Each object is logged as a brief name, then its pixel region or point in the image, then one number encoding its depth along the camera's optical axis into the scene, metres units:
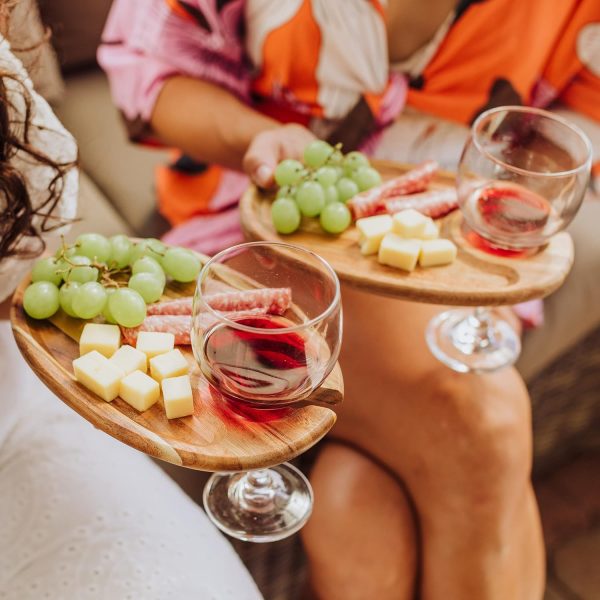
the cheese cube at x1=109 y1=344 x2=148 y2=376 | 0.69
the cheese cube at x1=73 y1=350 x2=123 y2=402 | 0.67
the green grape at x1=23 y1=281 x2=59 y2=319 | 0.74
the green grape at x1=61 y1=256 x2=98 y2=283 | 0.77
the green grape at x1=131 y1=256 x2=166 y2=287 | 0.79
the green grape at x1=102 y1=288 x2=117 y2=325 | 0.75
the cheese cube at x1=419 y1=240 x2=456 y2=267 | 0.91
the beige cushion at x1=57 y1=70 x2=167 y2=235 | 1.47
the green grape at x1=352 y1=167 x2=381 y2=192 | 1.02
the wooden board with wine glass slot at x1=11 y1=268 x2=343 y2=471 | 0.63
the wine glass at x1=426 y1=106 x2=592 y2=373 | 0.94
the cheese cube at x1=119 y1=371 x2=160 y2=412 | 0.66
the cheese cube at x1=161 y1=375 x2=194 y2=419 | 0.66
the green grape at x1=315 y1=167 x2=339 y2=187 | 0.99
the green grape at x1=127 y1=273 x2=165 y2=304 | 0.77
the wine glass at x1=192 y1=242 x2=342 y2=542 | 0.64
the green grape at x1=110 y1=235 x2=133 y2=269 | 0.82
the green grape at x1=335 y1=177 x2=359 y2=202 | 1.00
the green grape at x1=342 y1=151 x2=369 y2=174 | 1.03
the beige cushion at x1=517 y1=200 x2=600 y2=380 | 1.34
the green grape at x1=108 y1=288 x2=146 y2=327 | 0.73
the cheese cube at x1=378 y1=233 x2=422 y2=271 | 0.90
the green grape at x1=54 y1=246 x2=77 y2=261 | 0.78
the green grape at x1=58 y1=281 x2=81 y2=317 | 0.75
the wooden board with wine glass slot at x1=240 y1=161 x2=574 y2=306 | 0.88
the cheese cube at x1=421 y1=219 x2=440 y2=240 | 0.94
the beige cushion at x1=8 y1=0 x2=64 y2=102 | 0.84
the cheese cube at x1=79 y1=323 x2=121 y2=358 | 0.71
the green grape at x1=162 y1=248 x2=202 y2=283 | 0.80
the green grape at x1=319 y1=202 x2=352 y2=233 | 0.96
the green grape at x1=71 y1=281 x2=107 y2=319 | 0.73
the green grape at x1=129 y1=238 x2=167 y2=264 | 0.82
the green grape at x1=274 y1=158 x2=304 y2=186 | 0.99
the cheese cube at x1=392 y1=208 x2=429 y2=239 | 0.93
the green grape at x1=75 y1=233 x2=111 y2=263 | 0.80
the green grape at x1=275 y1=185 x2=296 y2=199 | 0.98
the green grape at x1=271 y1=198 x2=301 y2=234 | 0.95
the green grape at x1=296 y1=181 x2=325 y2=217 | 0.96
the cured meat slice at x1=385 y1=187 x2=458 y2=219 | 1.00
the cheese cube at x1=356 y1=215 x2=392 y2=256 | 0.92
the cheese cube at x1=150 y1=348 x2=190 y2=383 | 0.69
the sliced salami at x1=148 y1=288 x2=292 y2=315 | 0.71
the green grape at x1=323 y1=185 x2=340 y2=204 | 0.99
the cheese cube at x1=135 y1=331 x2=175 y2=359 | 0.72
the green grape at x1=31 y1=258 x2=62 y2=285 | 0.77
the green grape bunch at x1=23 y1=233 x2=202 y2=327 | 0.73
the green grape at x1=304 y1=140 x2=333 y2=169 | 1.01
